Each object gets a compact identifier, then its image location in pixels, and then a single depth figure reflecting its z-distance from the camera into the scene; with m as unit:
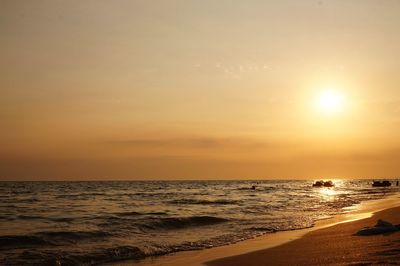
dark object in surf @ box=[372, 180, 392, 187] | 98.95
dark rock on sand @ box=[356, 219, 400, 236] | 14.53
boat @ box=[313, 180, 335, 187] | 113.62
